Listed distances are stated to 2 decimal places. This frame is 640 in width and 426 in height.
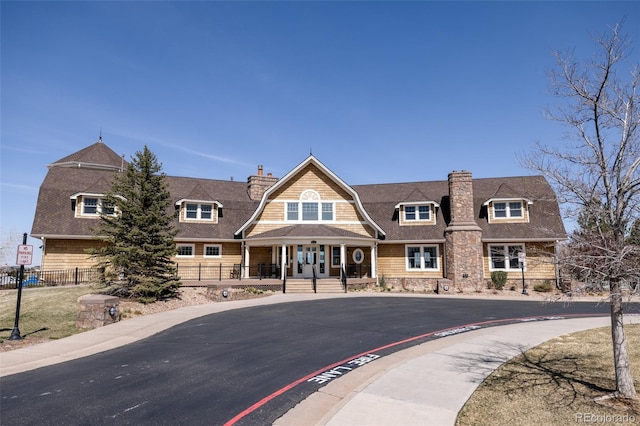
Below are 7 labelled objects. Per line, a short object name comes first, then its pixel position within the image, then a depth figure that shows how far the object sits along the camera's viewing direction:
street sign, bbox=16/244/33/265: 11.54
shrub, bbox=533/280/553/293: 24.61
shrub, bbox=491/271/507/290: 25.36
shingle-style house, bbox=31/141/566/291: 25.20
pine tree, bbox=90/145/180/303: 17.25
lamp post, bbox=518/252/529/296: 23.75
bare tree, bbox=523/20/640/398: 5.94
